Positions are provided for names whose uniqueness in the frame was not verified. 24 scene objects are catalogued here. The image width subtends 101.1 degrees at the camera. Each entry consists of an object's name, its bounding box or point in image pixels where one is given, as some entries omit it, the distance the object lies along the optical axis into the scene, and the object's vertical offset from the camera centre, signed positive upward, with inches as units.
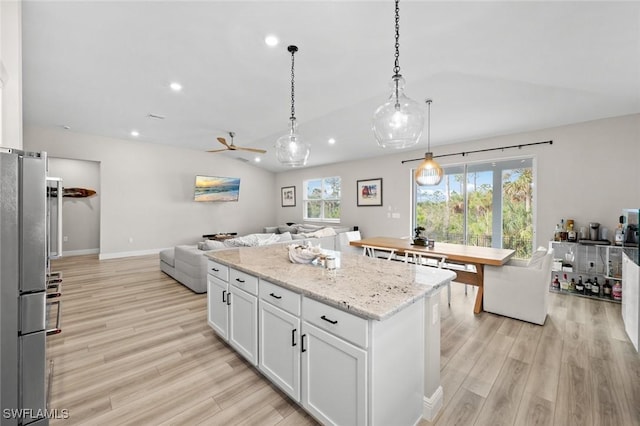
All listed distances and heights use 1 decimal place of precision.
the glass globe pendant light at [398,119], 83.5 +30.0
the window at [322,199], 314.5 +14.9
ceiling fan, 191.5 +50.9
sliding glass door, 183.5 +4.4
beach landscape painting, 300.4 +26.2
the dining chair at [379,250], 157.9 -25.3
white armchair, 115.5 -35.2
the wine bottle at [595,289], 147.0 -43.2
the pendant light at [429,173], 142.4 +21.3
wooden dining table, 125.6 -21.8
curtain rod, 172.5 +45.5
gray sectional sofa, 157.8 -29.4
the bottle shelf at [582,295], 143.1 -47.8
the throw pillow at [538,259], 118.0 -21.8
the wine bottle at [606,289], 144.6 -42.7
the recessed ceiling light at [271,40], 102.7 +67.6
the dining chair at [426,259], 132.6 -27.0
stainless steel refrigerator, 44.2 -13.4
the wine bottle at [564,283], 157.8 -43.1
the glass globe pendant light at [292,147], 116.3 +28.6
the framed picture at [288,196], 359.6 +20.8
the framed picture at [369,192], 262.4 +19.7
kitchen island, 51.6 -28.9
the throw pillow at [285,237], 200.8 -20.5
